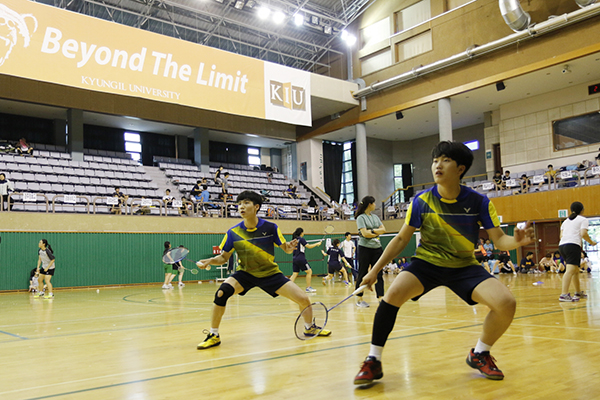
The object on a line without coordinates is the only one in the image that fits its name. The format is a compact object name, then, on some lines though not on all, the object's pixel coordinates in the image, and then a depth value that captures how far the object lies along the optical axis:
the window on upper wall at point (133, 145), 29.48
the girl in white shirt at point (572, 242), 8.34
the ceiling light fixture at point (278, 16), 25.16
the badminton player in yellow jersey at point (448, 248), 3.49
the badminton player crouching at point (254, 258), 5.28
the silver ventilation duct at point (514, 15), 20.64
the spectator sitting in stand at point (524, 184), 22.05
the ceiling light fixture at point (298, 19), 26.33
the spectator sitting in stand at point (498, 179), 23.51
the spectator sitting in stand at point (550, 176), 21.06
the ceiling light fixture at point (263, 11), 24.94
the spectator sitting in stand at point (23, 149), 22.08
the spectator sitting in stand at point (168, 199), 21.74
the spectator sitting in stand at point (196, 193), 23.89
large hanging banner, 18.23
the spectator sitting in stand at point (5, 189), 17.78
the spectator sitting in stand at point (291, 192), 29.53
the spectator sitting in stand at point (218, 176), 27.17
